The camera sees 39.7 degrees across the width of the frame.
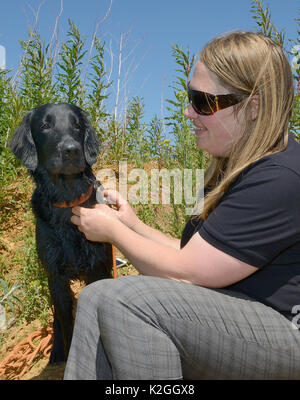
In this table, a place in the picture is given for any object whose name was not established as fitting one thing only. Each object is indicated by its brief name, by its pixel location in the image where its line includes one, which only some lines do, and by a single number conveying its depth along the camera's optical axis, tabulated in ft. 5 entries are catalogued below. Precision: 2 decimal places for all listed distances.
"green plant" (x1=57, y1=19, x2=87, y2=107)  16.85
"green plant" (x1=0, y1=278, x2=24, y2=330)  8.21
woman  4.96
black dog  8.98
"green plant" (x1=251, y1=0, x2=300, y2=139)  12.54
